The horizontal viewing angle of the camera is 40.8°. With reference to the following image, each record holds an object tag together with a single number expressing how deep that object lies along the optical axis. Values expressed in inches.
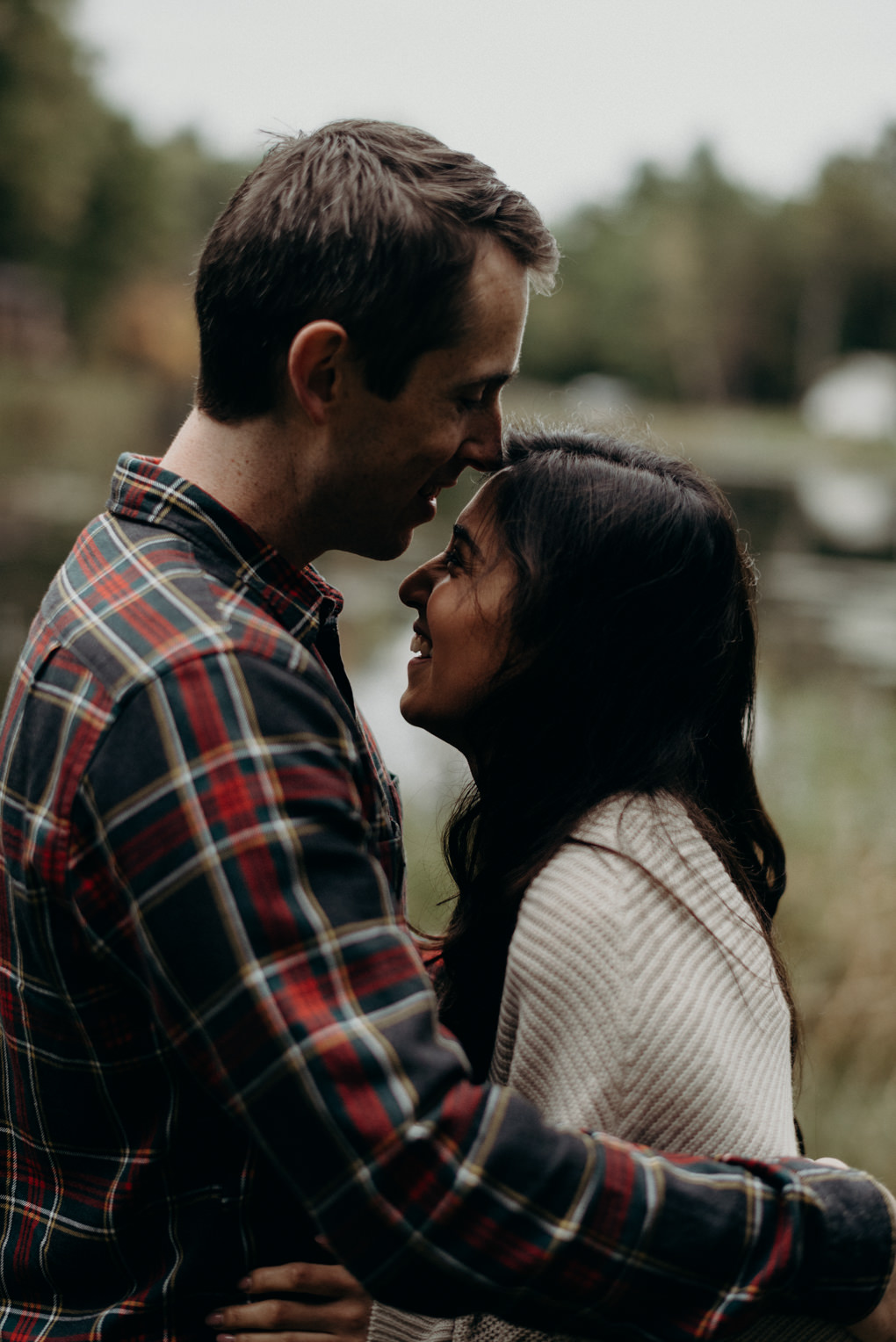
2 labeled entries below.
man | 47.1
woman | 60.4
